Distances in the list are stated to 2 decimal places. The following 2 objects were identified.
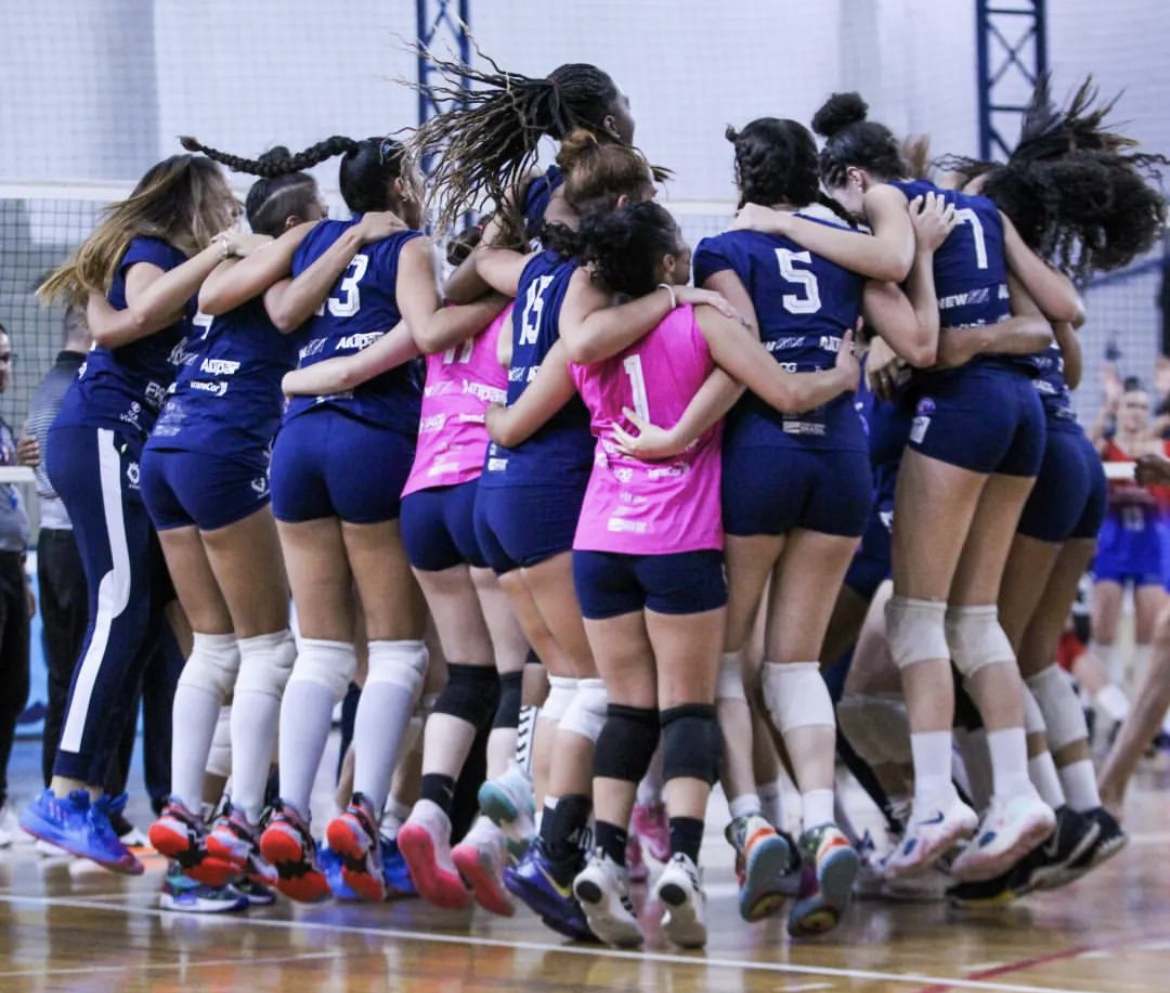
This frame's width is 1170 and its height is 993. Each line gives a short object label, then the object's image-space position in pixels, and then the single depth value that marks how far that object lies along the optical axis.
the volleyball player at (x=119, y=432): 10.62
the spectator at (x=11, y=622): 13.39
